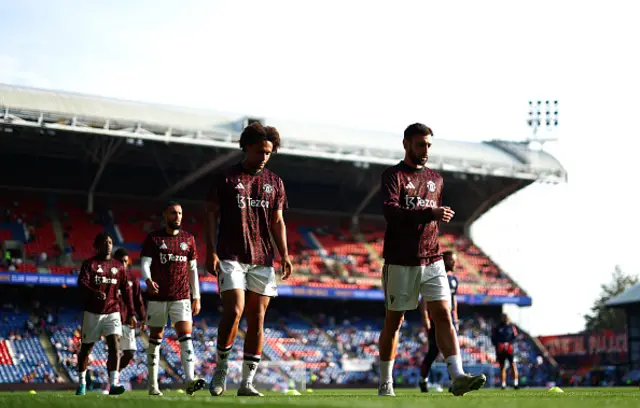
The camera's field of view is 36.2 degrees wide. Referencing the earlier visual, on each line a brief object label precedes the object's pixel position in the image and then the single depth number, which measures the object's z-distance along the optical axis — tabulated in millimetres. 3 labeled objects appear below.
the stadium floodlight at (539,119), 47784
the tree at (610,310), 87438
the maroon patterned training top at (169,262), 11883
